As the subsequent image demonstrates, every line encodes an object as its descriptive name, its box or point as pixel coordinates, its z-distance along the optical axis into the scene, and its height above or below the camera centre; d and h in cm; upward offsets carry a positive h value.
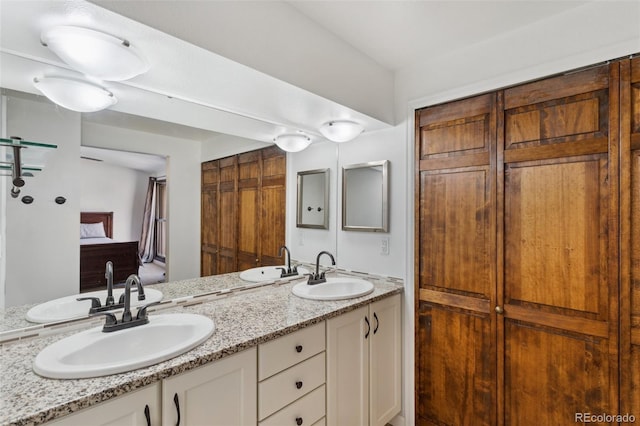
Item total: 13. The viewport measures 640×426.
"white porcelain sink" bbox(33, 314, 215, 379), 91 -48
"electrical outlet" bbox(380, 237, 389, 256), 214 -23
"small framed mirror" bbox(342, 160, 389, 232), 215 +13
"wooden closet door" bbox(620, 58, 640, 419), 131 -20
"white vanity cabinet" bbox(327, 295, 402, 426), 158 -88
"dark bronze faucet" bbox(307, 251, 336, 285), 205 -45
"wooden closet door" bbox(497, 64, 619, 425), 138 -17
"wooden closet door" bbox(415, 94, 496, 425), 172 -30
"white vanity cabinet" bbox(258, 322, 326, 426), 126 -75
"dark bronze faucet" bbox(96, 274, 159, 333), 120 -43
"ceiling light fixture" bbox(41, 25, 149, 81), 97 +55
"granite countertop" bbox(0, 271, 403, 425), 78 -49
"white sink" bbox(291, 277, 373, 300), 193 -49
